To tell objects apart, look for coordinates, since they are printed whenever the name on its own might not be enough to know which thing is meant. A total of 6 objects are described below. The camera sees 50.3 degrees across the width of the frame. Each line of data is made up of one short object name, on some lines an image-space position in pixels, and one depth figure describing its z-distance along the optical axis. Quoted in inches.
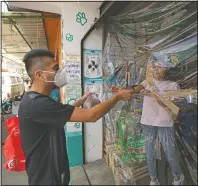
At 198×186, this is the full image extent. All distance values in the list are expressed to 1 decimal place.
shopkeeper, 48.4
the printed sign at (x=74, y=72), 122.1
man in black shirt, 47.1
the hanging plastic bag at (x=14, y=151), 62.7
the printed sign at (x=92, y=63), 124.8
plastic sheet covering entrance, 42.9
